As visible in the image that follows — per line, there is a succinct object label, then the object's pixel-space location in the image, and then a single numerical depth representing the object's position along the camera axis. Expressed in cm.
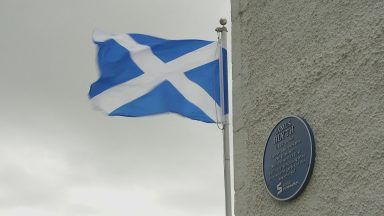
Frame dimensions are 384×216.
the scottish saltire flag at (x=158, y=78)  662
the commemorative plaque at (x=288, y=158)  404
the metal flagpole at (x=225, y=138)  582
